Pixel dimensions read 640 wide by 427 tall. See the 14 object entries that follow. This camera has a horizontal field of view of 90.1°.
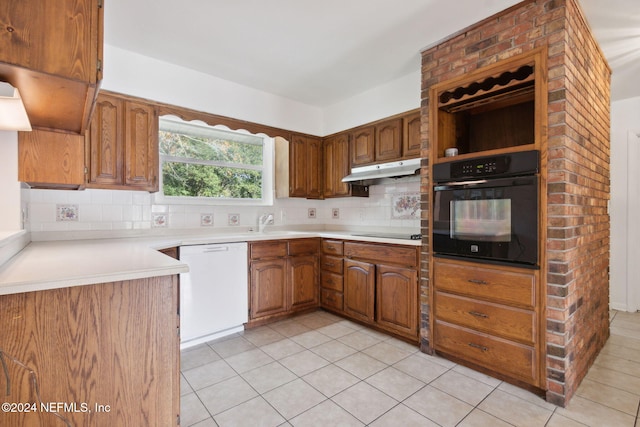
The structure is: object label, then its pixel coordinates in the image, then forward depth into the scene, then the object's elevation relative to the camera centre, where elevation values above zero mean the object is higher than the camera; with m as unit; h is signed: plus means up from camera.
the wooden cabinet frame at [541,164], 1.93 +0.28
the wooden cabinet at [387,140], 3.08 +0.75
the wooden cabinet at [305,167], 3.87 +0.56
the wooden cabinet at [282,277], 3.14 -0.69
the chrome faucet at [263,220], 3.69 -0.10
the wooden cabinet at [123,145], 2.61 +0.57
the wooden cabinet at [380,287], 2.71 -0.71
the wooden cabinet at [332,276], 3.36 -0.70
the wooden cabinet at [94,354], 1.08 -0.53
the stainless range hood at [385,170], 2.89 +0.40
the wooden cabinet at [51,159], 2.03 +0.35
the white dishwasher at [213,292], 2.71 -0.72
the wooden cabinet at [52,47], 1.06 +0.58
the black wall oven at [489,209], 1.97 +0.02
